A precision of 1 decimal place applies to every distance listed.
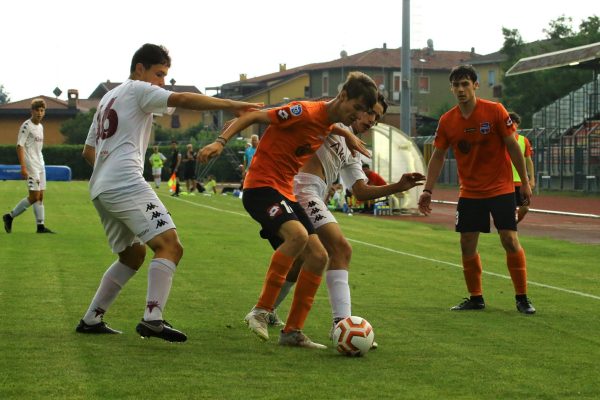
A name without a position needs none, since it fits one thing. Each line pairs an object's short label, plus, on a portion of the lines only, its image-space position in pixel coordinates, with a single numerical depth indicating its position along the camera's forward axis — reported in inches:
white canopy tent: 1289.4
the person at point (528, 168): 460.1
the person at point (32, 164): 758.5
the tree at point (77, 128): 3746.3
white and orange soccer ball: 308.0
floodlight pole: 1459.2
